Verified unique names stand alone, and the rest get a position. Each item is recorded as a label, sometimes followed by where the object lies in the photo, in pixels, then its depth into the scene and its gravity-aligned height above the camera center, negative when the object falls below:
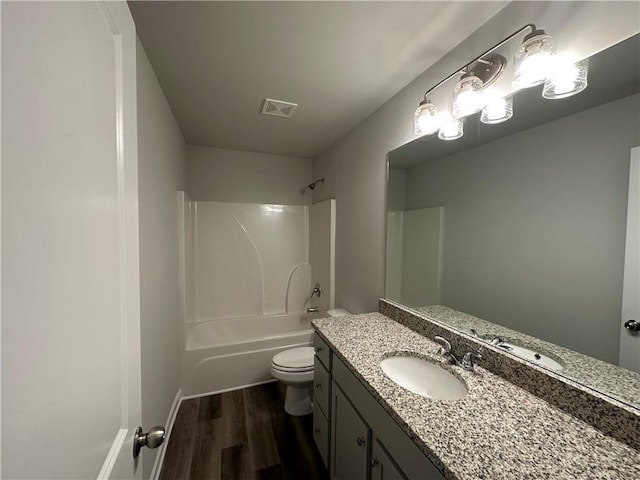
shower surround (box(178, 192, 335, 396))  2.40 -0.63
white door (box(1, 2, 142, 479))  0.31 -0.02
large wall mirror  0.83 +0.04
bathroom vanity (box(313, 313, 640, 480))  0.65 -0.60
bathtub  2.32 -1.23
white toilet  1.99 -1.15
